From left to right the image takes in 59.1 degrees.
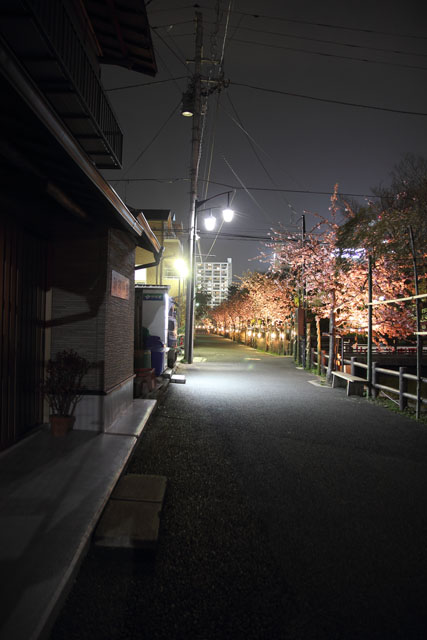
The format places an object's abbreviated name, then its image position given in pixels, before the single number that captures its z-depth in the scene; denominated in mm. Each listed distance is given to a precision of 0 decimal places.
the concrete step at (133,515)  2975
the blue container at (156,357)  12727
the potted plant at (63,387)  5305
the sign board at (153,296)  14047
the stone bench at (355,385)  11070
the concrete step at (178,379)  12961
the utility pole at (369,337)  10320
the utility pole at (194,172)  17984
